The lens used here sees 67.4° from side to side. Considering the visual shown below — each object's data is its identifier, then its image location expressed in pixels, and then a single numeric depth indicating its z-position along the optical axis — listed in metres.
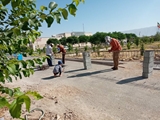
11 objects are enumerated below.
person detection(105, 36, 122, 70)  5.69
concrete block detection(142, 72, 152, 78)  4.39
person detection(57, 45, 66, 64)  8.09
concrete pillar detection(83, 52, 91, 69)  6.40
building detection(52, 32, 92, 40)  71.20
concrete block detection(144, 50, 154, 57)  4.31
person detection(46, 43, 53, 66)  7.82
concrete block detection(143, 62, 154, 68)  4.33
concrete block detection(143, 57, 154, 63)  4.36
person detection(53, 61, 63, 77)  5.68
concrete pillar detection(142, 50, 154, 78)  4.33
